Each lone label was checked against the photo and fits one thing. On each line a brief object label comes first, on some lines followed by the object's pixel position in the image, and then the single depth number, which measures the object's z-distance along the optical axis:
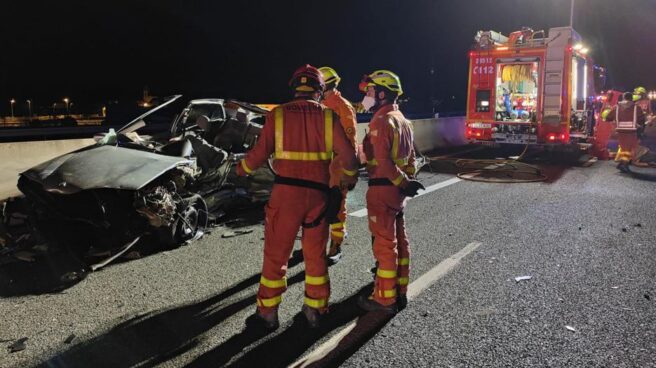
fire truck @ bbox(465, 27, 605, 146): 11.52
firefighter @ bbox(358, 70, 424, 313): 3.63
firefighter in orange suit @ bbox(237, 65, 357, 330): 3.32
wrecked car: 4.59
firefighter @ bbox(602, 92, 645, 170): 10.62
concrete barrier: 6.01
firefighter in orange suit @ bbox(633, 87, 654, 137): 10.83
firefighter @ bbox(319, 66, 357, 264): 4.91
